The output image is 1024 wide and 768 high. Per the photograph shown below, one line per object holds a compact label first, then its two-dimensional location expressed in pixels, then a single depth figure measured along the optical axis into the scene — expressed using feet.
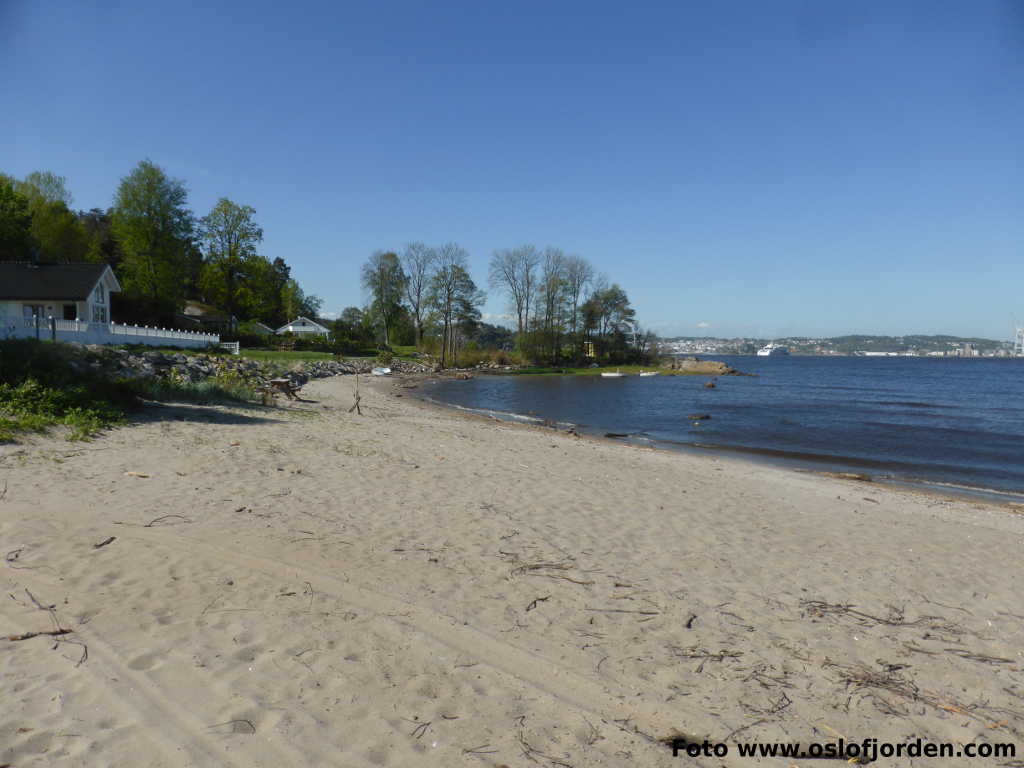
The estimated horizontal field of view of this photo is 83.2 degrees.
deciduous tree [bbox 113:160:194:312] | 171.32
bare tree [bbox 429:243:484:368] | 241.76
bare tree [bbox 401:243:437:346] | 276.41
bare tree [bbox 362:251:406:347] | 289.94
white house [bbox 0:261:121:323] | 123.44
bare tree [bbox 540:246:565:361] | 264.72
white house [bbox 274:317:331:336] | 276.62
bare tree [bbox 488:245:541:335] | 270.67
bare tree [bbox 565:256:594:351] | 271.49
